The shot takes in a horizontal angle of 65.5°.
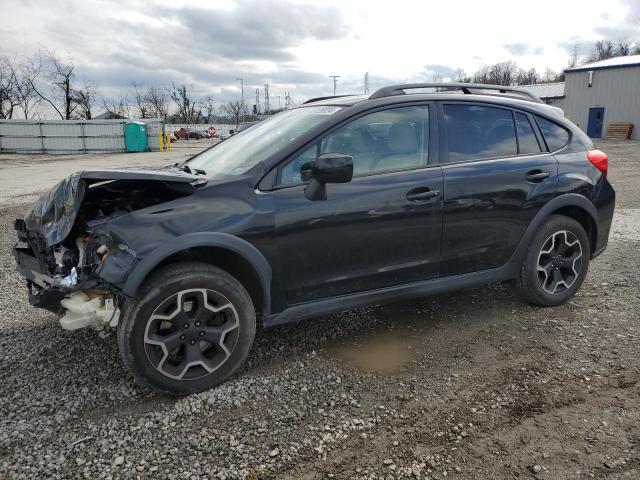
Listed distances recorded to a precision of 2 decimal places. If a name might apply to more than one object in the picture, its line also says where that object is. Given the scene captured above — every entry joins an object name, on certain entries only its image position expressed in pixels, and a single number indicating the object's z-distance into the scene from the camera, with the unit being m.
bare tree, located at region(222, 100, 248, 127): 77.19
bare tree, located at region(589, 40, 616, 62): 79.76
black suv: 2.86
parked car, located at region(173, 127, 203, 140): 49.02
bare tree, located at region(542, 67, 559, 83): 75.33
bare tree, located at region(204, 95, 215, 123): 78.56
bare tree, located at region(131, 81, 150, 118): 68.62
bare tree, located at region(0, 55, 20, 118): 42.59
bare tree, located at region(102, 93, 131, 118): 64.12
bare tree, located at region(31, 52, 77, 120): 47.25
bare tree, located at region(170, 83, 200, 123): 71.56
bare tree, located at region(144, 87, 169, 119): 69.69
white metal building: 32.69
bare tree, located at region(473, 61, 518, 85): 79.56
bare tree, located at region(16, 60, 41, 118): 44.34
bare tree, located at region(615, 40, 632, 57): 76.50
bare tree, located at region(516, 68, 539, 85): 82.67
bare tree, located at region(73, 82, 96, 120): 49.31
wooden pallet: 32.81
